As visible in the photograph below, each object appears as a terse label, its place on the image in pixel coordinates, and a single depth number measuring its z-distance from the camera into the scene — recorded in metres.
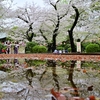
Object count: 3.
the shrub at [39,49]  18.86
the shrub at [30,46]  20.64
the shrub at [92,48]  15.91
